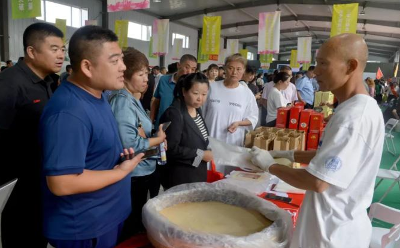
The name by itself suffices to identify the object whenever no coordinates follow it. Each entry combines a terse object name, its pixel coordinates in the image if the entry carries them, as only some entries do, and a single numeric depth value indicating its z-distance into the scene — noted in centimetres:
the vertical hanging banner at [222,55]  1546
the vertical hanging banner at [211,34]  952
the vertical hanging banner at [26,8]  446
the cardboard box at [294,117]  294
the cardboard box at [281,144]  237
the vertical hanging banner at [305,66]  1385
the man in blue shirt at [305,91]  552
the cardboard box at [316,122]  290
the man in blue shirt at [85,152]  91
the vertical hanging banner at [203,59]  1222
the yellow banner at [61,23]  809
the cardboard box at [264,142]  238
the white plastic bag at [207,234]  92
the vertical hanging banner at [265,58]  1419
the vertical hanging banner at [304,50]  1203
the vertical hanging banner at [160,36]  991
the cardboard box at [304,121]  291
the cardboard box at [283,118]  299
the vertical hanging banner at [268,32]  784
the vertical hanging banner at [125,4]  423
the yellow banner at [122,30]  954
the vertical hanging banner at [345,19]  616
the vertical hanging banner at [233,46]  1382
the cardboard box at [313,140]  291
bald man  93
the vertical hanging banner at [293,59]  1472
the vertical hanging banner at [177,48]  1208
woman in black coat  183
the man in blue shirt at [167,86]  315
